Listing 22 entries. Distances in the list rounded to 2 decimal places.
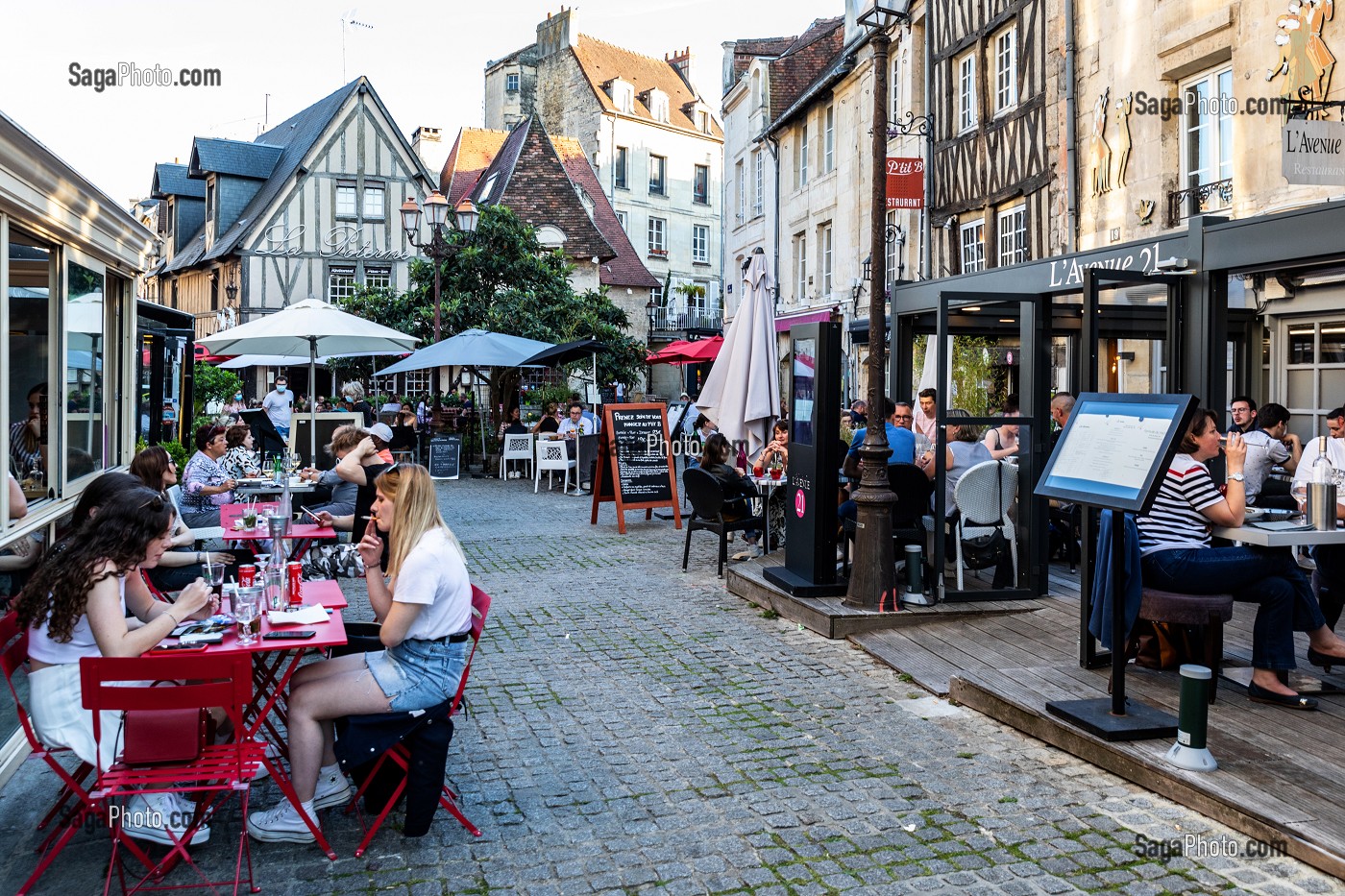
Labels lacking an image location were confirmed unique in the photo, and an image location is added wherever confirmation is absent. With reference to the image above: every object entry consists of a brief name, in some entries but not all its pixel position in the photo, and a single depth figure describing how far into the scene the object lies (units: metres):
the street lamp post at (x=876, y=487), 7.49
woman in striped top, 5.18
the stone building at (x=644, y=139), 44.28
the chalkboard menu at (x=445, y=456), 18.66
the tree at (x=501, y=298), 24.14
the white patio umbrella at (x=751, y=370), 10.46
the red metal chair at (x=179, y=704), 3.33
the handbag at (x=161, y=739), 3.62
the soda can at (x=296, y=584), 4.61
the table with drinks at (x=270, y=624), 3.89
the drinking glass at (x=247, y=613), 4.01
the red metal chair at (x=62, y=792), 3.57
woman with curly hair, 3.75
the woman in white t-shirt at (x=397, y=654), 3.99
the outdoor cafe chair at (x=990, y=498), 7.75
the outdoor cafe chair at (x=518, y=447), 18.80
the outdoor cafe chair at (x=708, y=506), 9.48
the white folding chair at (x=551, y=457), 17.06
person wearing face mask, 17.48
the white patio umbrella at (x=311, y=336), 12.46
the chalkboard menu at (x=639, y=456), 12.78
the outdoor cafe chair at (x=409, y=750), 3.95
